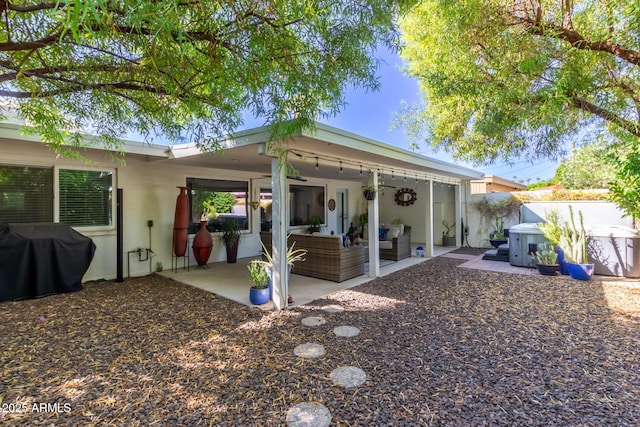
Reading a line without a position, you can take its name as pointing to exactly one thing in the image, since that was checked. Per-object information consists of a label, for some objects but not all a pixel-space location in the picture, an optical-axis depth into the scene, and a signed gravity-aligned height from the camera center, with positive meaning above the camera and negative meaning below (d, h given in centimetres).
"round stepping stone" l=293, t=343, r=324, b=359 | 296 -140
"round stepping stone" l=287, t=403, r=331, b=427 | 203 -144
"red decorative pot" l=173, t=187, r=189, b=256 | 645 -13
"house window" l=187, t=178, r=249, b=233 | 732 +42
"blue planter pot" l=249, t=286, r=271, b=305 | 446 -120
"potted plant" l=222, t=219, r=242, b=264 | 759 -53
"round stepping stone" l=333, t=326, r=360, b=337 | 344 -139
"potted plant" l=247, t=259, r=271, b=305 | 446 -109
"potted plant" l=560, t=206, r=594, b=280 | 568 -80
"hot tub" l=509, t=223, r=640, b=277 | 586 -77
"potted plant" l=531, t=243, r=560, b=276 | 612 -105
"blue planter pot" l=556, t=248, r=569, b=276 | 610 -104
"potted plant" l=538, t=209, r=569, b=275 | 622 -47
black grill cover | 447 -64
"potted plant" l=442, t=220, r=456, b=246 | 1083 -80
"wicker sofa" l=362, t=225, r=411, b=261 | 791 -89
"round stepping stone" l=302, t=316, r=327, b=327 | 374 -137
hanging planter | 610 +50
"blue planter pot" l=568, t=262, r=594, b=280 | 565 -113
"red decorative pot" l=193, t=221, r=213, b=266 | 680 -62
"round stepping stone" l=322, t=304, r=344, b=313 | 419 -136
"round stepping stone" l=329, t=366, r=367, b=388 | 249 -142
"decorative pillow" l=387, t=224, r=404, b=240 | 803 -41
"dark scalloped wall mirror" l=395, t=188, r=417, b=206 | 1141 +74
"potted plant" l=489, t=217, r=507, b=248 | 915 -68
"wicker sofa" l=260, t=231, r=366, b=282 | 580 -88
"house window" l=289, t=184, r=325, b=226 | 959 +42
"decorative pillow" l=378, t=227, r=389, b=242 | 823 -53
